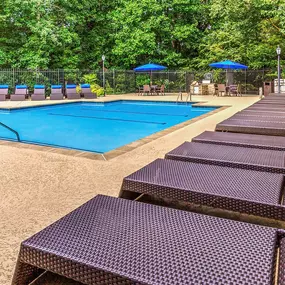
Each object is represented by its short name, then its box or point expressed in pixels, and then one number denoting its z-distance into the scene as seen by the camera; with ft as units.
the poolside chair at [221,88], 58.44
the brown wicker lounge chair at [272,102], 25.54
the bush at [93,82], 60.85
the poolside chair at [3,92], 50.52
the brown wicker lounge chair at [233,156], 9.79
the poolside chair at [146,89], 63.21
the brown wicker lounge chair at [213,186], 7.40
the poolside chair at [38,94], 51.71
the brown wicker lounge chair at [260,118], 17.33
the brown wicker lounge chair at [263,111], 20.46
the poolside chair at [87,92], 55.11
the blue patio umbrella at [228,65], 57.31
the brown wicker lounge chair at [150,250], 4.63
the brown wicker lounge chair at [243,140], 12.13
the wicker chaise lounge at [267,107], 22.44
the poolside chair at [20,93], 50.72
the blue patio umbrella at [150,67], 62.28
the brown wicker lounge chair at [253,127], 14.93
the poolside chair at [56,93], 53.01
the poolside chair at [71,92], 54.13
